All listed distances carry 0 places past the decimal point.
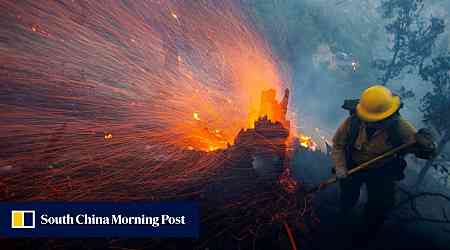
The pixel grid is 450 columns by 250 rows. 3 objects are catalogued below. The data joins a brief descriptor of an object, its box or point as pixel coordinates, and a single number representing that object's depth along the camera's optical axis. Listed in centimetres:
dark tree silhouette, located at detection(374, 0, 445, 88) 1605
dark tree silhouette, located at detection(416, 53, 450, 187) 1177
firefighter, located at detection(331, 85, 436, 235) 482
